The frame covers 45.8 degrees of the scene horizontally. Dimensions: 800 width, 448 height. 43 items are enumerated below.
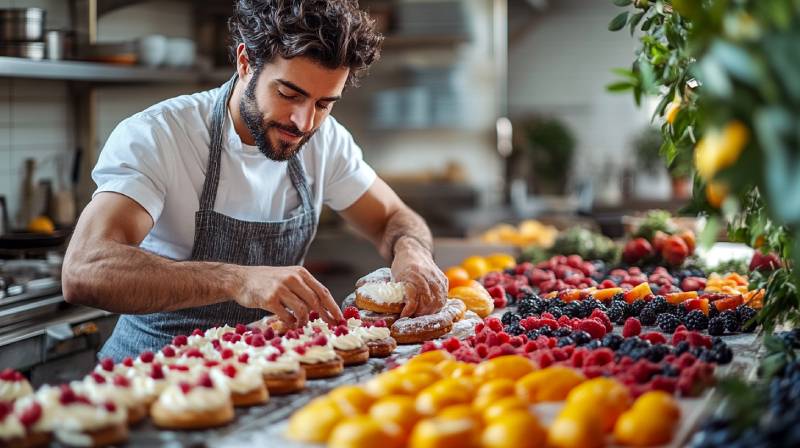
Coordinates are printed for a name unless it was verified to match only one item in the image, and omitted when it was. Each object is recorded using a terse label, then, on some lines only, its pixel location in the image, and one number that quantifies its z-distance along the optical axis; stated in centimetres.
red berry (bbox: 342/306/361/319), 296
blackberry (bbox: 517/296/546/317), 307
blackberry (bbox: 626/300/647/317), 304
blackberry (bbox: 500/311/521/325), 292
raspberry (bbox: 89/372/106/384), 222
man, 276
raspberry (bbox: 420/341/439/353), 263
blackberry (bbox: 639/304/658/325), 296
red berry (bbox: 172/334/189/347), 258
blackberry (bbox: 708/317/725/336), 280
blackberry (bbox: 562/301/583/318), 300
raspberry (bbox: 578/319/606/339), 272
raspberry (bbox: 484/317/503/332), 283
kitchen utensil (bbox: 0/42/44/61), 432
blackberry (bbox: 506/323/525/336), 277
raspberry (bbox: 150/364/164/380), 225
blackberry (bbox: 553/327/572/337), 266
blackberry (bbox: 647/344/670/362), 238
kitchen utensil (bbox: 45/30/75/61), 452
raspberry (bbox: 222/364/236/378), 224
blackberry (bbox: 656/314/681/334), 283
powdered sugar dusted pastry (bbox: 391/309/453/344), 285
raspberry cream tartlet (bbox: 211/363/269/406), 218
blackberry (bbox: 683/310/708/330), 284
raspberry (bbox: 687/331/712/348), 254
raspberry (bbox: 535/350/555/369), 237
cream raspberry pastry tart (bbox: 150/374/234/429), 203
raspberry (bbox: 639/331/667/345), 261
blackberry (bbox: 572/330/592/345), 258
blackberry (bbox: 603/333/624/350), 251
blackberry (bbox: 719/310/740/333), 282
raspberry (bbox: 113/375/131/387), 216
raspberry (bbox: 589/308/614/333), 282
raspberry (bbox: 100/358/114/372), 229
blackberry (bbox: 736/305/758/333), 285
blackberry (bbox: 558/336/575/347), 255
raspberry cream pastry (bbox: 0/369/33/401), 216
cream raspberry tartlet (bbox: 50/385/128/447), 190
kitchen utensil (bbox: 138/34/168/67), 517
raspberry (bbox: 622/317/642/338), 274
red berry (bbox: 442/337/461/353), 262
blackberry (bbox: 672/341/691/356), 245
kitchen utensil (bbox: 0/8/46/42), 432
